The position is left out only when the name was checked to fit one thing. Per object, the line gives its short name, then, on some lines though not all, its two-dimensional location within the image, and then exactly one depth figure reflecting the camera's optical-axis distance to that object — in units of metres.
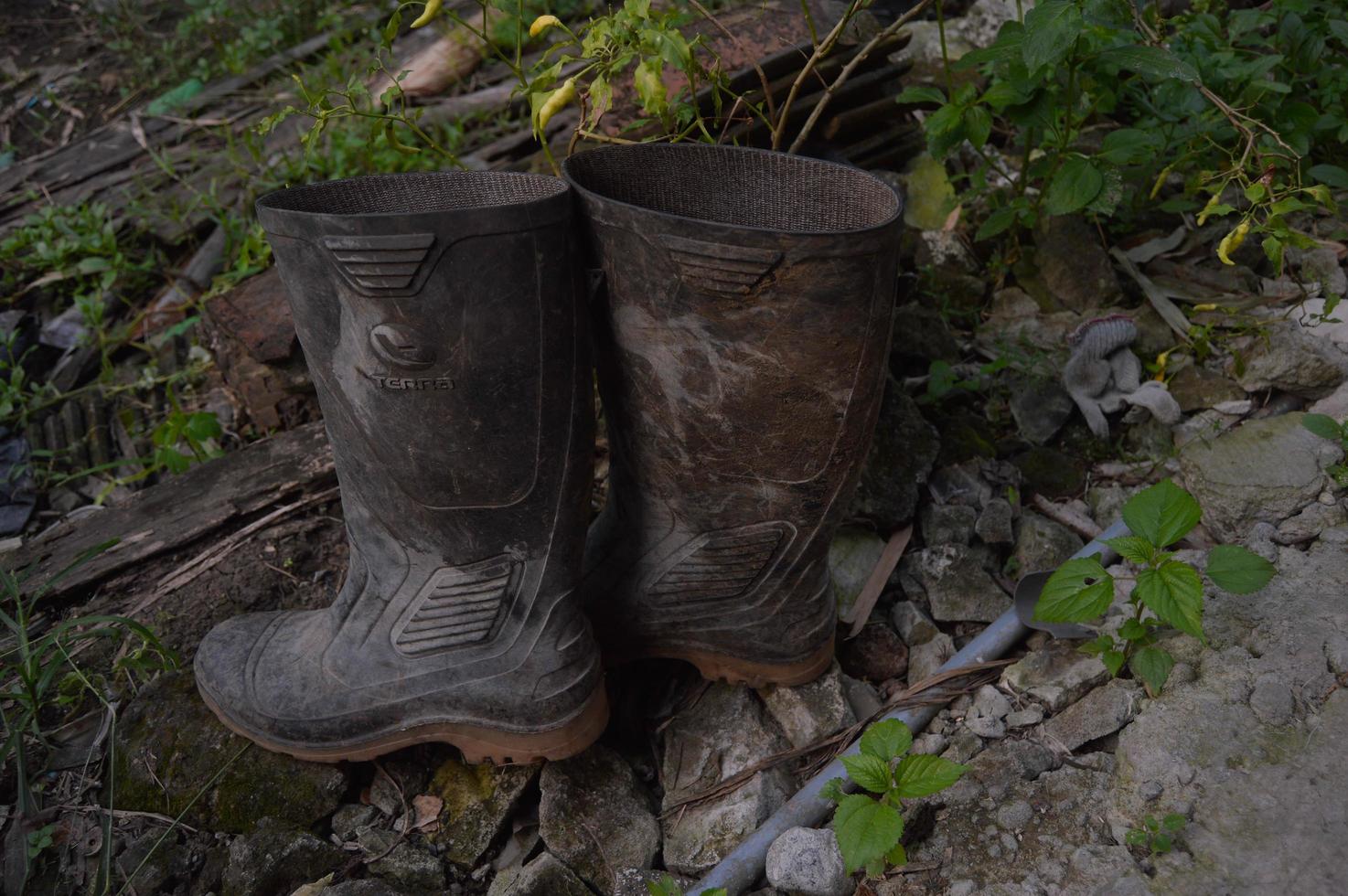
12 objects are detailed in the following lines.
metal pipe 1.56
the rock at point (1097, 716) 1.59
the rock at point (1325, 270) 2.43
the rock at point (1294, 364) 2.15
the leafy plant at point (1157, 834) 1.38
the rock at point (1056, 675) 1.68
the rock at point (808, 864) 1.49
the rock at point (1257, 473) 1.91
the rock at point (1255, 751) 1.33
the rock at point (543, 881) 1.60
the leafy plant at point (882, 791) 1.38
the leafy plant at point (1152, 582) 1.52
